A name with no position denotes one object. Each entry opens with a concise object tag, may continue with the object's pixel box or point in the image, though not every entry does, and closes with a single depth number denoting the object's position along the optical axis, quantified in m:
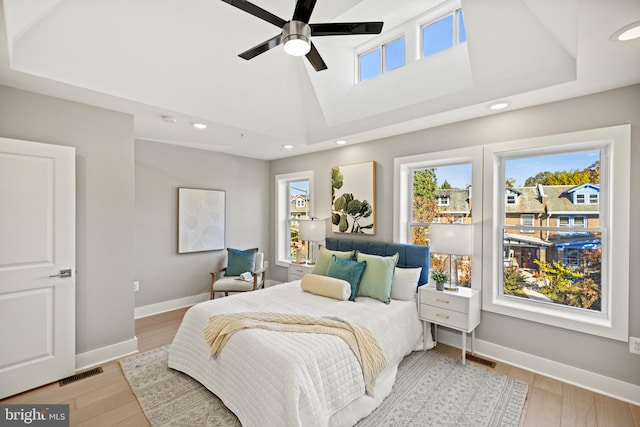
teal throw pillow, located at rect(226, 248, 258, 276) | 4.48
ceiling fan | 1.68
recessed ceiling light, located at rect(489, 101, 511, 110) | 2.64
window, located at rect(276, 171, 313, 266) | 5.28
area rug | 2.07
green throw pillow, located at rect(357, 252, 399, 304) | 3.01
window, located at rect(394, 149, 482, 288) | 3.10
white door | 2.31
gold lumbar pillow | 2.96
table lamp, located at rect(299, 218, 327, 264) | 4.36
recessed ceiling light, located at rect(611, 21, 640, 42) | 1.54
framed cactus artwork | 3.93
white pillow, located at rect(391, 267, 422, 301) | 3.09
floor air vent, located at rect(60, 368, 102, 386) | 2.53
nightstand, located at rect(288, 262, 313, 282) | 4.22
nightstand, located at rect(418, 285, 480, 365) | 2.77
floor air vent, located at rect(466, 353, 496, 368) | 2.82
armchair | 4.11
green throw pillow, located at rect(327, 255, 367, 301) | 3.07
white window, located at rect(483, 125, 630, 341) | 2.31
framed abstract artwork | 4.44
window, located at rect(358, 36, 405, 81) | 3.27
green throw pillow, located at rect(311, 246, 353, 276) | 3.55
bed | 1.76
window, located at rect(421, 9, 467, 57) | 2.81
